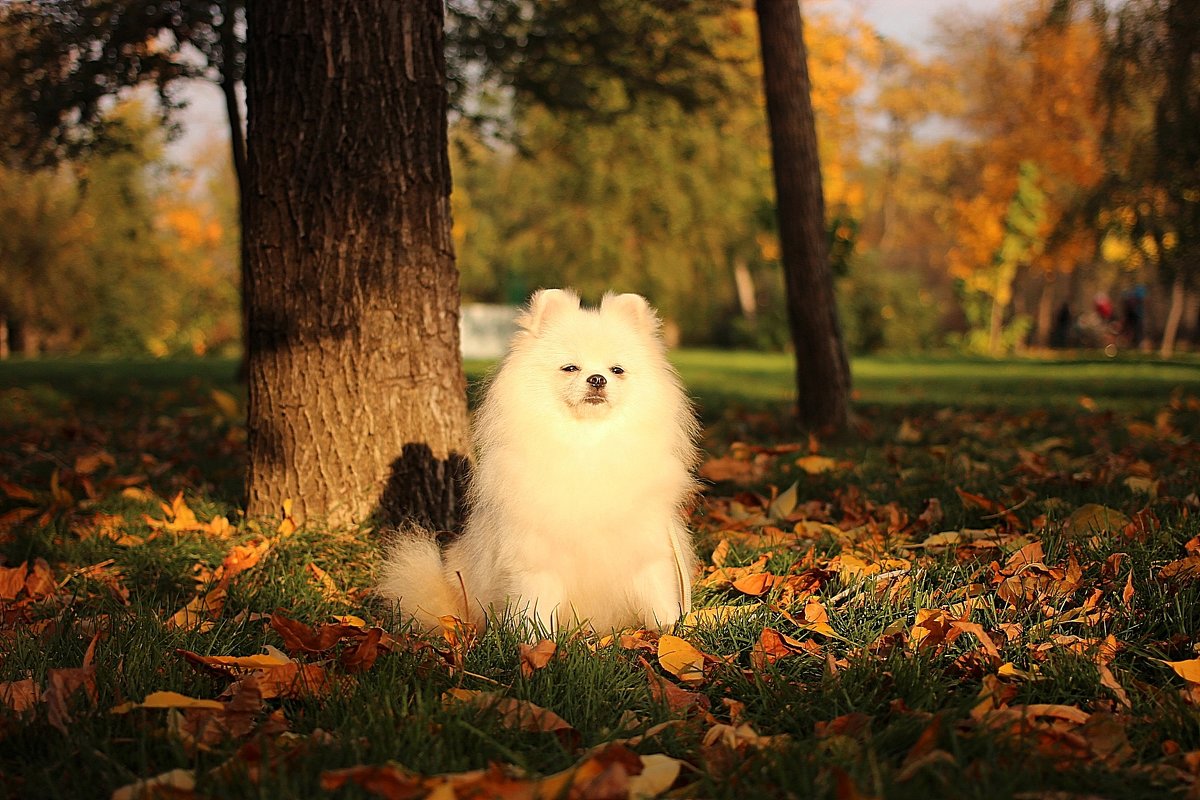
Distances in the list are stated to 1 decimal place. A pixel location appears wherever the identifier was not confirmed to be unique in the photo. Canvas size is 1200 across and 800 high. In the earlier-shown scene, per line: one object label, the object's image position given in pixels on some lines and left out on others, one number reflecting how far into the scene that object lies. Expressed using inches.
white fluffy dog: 112.0
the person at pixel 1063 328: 1352.1
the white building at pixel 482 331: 1216.2
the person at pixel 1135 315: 1180.6
